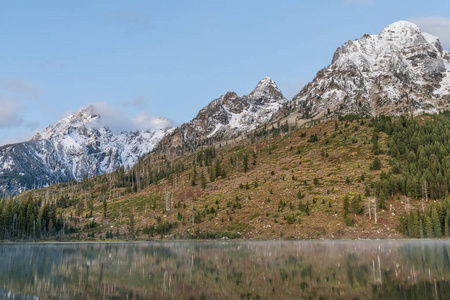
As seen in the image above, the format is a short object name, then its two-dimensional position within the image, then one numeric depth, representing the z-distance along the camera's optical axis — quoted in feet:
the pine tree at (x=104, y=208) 550.57
